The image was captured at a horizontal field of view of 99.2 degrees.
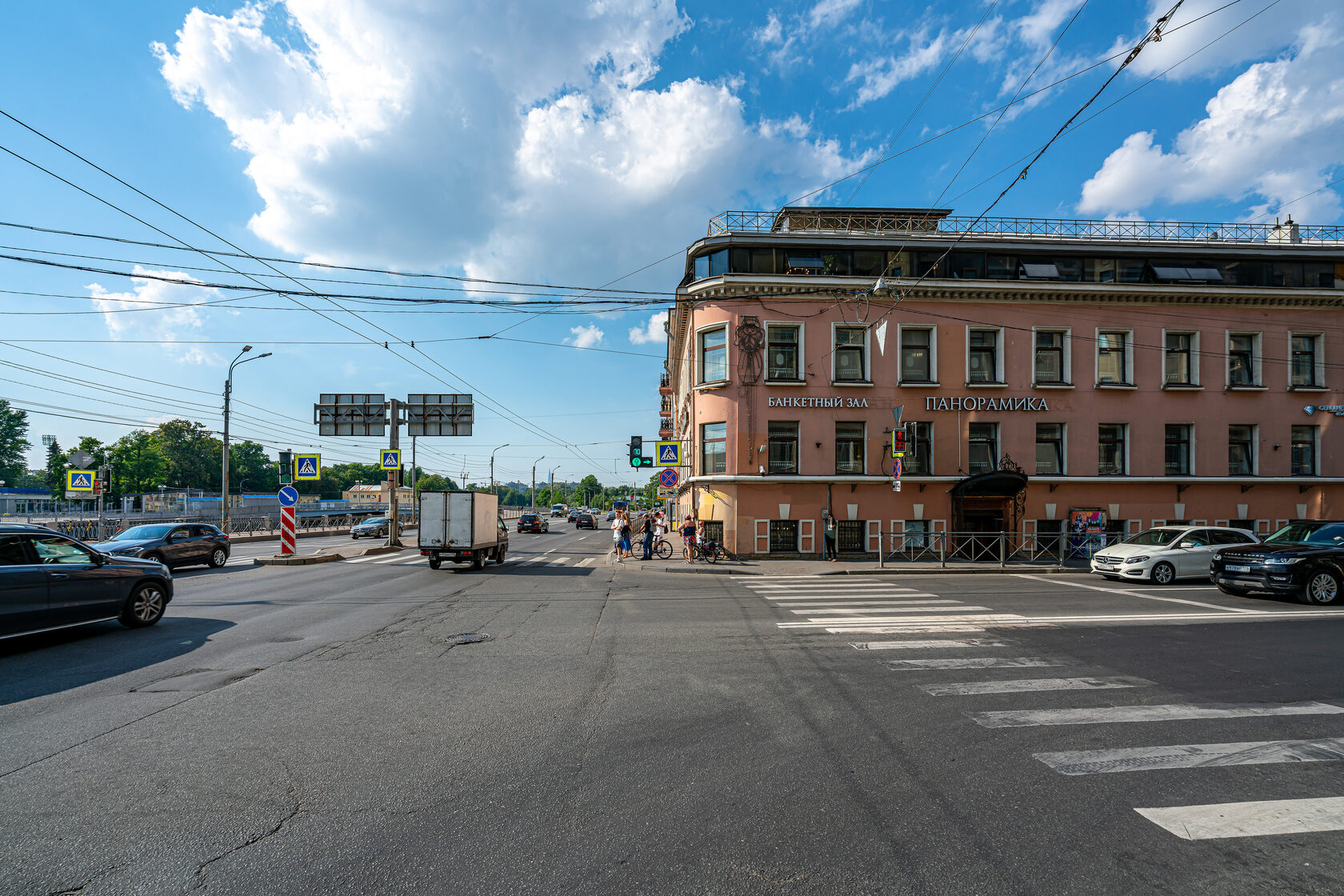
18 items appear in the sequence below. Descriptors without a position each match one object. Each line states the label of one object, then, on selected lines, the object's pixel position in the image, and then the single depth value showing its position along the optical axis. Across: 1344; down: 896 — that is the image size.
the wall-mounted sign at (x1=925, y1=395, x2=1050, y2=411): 22.39
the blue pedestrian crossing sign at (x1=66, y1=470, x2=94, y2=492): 25.48
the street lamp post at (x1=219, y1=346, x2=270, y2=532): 27.76
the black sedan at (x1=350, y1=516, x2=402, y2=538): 35.19
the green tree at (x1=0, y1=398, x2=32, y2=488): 66.19
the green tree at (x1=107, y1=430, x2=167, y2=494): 73.88
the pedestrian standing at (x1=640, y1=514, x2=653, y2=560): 21.17
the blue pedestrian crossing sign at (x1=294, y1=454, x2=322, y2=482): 22.44
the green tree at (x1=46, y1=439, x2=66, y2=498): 74.32
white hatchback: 15.38
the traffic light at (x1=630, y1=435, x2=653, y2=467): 22.42
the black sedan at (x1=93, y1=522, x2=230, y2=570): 16.88
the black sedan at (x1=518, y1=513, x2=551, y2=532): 44.47
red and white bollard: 20.20
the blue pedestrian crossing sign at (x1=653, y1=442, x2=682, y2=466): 21.11
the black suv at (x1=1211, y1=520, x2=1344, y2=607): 11.95
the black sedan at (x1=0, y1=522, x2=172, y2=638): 7.56
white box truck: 18.30
